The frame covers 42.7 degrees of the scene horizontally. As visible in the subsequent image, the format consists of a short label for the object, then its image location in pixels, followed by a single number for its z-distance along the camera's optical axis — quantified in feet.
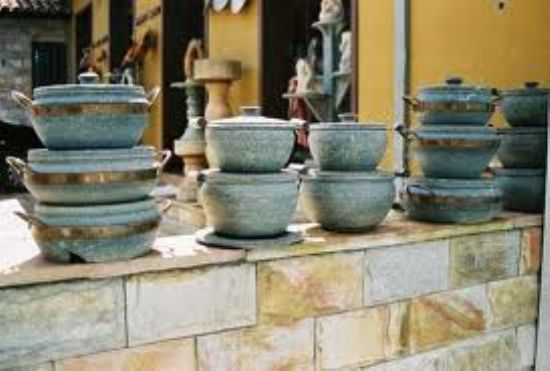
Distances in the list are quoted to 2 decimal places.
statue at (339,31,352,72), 12.10
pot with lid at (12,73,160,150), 4.56
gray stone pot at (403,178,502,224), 6.31
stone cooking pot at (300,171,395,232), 5.77
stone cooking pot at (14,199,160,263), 4.50
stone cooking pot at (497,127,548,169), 7.00
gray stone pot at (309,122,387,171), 5.83
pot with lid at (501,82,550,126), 7.03
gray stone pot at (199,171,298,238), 5.13
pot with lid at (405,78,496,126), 6.49
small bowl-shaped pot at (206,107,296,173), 5.17
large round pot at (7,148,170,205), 4.50
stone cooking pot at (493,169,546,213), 6.95
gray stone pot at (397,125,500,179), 6.39
